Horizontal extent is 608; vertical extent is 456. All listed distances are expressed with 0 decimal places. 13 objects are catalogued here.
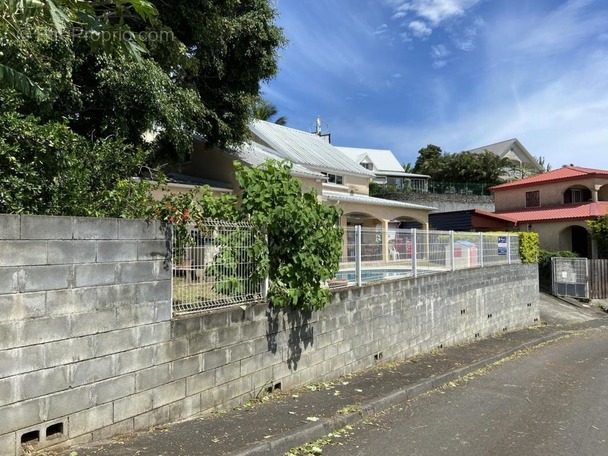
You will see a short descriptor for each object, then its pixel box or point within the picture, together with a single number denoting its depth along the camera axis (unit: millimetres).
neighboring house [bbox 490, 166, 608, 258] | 26531
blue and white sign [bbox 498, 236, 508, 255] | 15187
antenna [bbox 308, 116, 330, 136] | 38169
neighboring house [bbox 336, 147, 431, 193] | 41484
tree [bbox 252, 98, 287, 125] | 35541
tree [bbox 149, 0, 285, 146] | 11352
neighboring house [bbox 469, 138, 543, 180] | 50500
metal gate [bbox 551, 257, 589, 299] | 21078
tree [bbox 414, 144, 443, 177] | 46688
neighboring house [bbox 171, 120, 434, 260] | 19484
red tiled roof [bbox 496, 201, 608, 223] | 25403
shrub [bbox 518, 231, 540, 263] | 16656
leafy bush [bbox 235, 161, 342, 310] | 6172
